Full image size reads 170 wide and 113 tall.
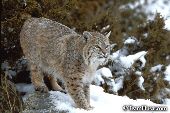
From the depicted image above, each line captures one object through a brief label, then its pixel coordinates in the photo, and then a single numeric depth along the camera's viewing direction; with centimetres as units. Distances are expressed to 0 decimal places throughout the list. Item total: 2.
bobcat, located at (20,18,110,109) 1141
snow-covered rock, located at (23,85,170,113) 1139
